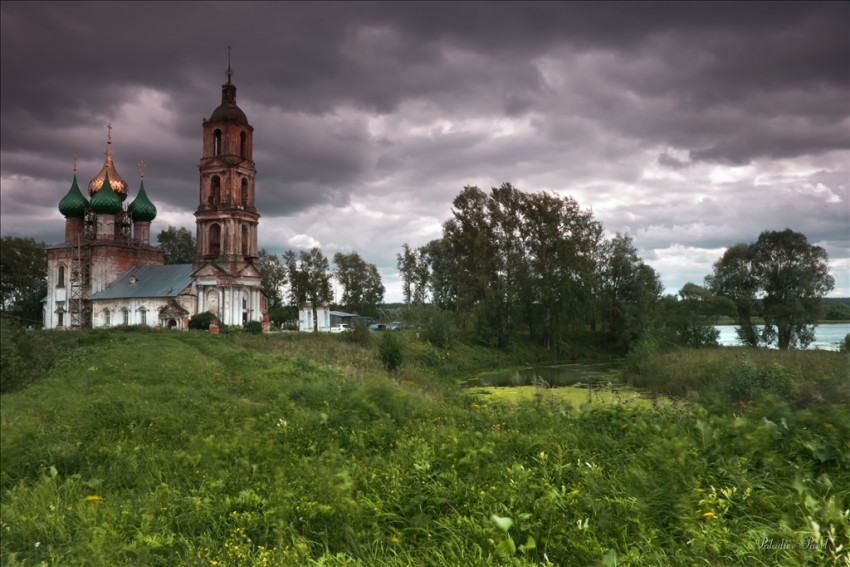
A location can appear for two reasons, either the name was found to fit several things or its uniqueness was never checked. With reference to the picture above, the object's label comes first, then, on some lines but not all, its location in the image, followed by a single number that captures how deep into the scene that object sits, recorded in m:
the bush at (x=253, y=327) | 34.37
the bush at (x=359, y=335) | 31.02
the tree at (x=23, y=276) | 52.12
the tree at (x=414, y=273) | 65.00
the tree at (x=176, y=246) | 63.81
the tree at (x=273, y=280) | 69.38
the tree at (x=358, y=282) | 73.25
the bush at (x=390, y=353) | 22.45
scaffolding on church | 45.62
